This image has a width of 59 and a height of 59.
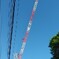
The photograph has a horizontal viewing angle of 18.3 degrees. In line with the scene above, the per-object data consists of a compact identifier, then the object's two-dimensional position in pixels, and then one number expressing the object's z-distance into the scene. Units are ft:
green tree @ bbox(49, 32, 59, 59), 100.83
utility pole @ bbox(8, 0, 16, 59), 38.02
